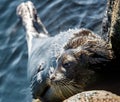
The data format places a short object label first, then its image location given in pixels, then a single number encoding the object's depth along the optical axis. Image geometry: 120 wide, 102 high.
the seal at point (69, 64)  7.59
